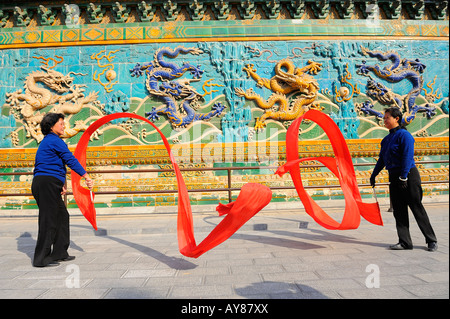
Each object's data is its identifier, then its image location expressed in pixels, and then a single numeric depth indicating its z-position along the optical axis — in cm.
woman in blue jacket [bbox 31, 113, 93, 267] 321
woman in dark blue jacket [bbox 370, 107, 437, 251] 345
